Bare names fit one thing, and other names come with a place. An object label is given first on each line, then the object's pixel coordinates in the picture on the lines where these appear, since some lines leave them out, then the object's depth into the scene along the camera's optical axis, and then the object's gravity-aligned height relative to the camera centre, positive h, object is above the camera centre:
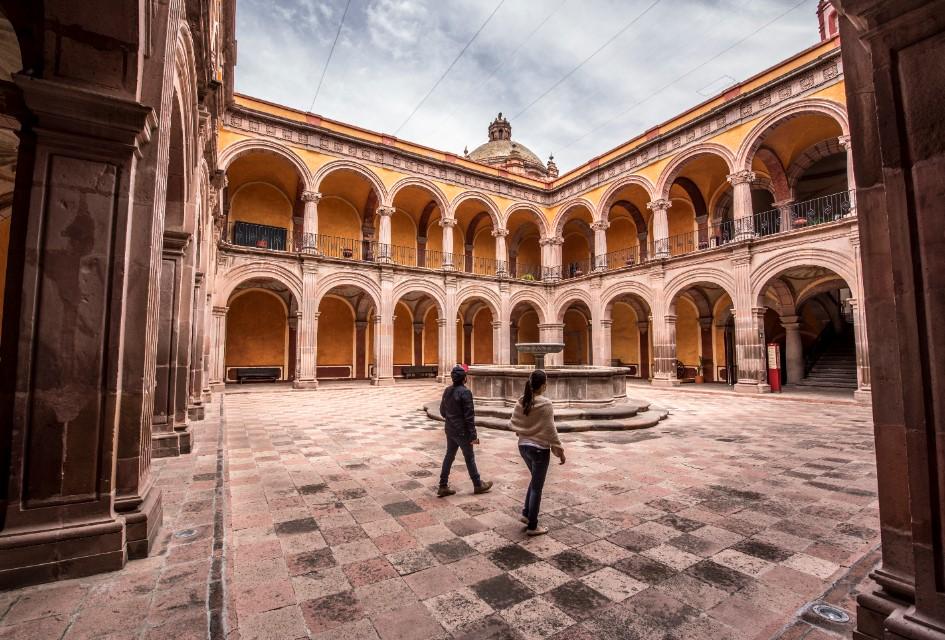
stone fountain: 8.04 -1.03
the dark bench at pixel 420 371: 22.72 -1.09
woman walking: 3.34 -0.68
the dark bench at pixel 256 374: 18.28 -0.95
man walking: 4.21 -0.77
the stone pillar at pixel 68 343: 2.49 +0.06
